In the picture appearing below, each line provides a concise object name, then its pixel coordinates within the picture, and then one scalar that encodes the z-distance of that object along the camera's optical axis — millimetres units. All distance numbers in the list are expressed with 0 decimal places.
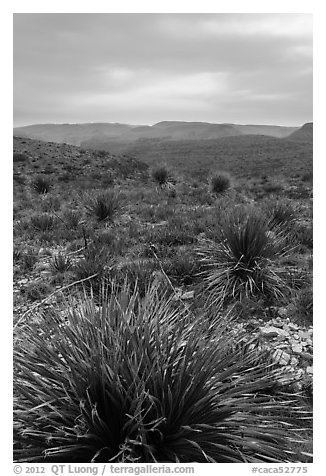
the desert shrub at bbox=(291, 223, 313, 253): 7721
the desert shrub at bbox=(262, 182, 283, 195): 16203
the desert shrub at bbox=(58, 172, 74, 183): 20075
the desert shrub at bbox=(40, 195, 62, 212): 12766
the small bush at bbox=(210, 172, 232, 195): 15742
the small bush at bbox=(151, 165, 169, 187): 17906
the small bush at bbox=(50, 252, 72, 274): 6734
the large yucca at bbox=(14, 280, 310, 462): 2326
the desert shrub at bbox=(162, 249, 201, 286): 6148
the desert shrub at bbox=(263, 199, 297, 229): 8924
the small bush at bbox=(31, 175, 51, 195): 16281
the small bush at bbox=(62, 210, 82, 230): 9991
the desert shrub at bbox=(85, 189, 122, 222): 10633
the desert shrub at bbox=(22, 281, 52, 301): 5840
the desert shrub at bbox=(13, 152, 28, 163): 23930
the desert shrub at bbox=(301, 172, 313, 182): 19562
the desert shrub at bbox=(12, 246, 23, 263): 7589
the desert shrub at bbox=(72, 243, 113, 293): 6008
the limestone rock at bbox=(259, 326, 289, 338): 4508
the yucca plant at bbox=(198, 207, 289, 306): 5566
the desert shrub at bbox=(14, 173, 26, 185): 18378
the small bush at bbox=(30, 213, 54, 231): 9839
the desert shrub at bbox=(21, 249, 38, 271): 7195
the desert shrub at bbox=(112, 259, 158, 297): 5578
